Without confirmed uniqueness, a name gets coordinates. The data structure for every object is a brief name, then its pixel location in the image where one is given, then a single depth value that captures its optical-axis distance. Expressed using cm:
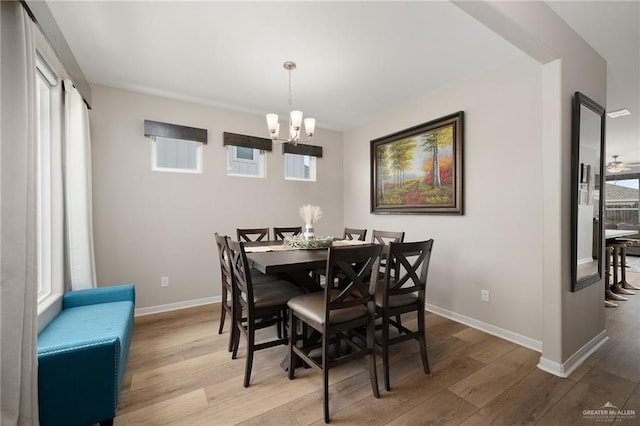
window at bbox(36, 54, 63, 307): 225
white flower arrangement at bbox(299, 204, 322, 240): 285
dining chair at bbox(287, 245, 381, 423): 164
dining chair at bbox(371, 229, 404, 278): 278
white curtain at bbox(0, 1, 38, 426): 124
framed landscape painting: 306
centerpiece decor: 257
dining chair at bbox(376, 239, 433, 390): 187
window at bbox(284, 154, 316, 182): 432
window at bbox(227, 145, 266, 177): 384
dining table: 186
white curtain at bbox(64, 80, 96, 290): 243
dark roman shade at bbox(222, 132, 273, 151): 370
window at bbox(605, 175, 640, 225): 789
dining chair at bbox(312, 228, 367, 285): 304
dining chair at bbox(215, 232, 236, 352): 230
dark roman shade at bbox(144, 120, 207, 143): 323
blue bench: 137
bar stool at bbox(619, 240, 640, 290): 411
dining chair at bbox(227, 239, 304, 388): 193
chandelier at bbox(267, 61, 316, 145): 256
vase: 281
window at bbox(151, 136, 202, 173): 337
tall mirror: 208
